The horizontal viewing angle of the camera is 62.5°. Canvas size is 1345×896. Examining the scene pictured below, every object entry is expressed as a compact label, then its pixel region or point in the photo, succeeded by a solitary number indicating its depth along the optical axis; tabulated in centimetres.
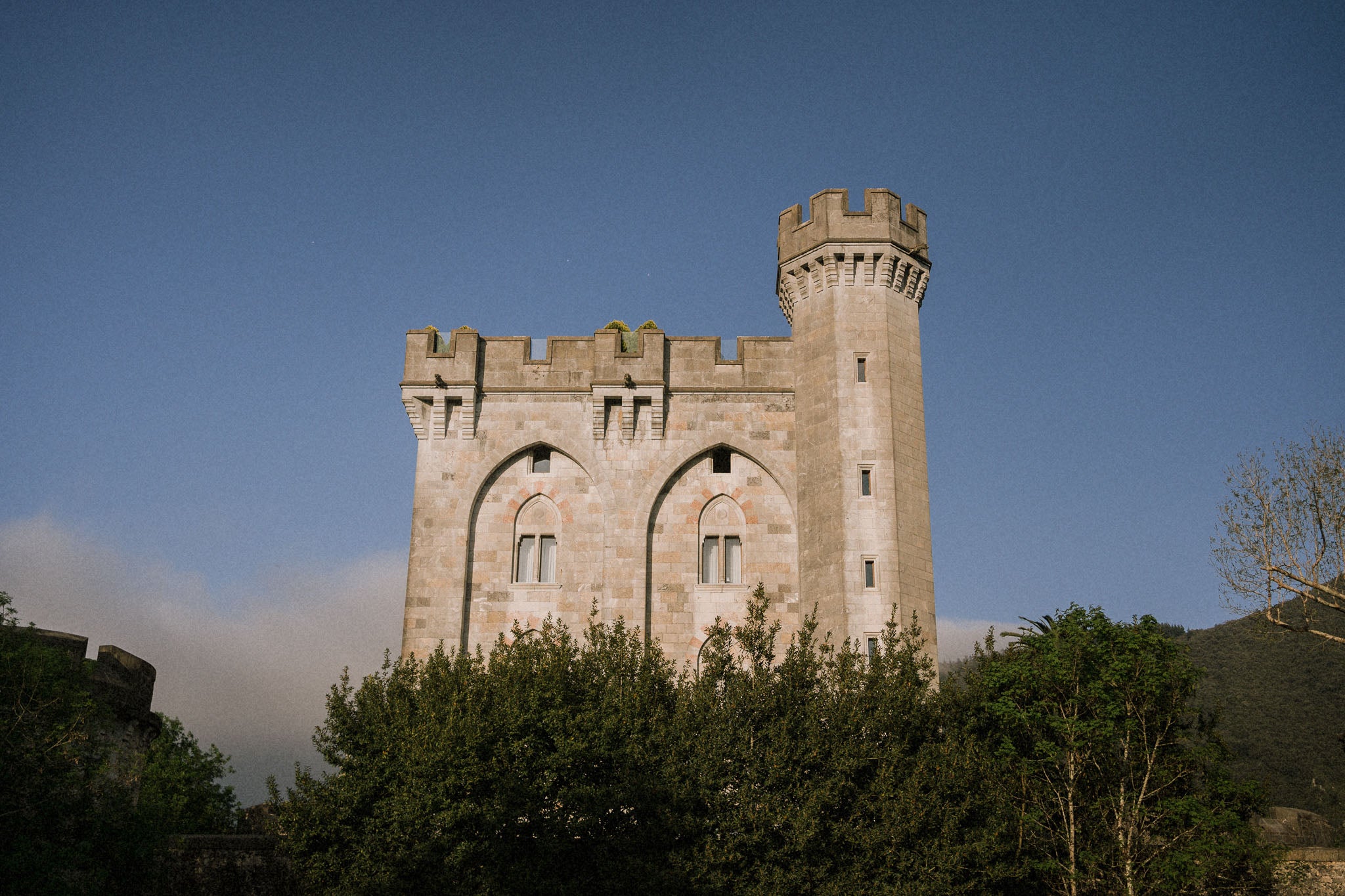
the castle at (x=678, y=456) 3012
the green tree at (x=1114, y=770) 2264
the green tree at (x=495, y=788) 2036
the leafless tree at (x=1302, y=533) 2606
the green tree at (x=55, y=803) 1928
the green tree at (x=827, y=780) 2034
